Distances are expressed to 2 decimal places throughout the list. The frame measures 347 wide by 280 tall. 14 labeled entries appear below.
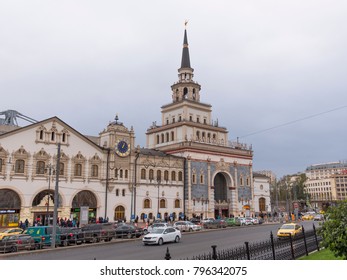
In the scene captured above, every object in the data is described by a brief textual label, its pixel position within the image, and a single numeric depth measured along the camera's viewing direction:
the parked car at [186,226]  39.03
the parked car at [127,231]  31.28
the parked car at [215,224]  43.72
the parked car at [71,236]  26.36
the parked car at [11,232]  27.12
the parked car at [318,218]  57.84
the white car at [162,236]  25.64
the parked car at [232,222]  48.26
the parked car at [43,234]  25.17
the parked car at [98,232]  28.40
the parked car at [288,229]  27.51
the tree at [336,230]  10.45
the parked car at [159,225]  34.38
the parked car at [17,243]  22.56
